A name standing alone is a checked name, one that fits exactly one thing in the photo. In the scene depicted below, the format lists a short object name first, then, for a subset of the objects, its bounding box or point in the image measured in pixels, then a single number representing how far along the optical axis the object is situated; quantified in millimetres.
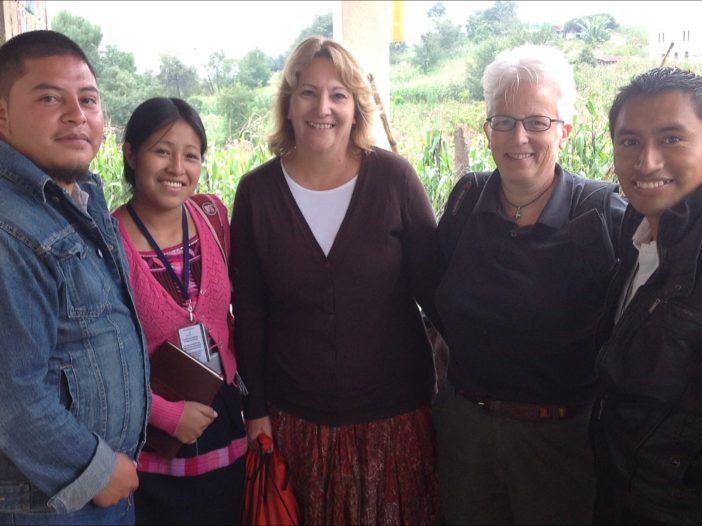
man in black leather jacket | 1273
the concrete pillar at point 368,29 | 3539
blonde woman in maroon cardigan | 1967
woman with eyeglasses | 1670
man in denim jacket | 1238
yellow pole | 3762
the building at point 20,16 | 2553
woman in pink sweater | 1754
